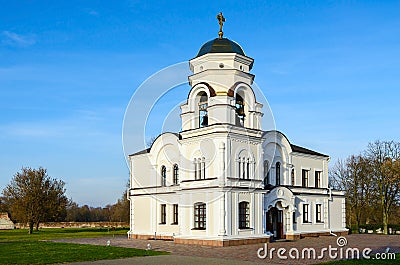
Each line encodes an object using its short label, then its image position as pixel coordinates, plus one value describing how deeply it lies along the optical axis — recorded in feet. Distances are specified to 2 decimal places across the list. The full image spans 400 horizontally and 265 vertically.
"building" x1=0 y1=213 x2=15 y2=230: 249.75
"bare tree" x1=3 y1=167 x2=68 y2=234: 189.98
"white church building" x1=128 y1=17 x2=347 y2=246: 100.78
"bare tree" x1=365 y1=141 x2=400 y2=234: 156.87
